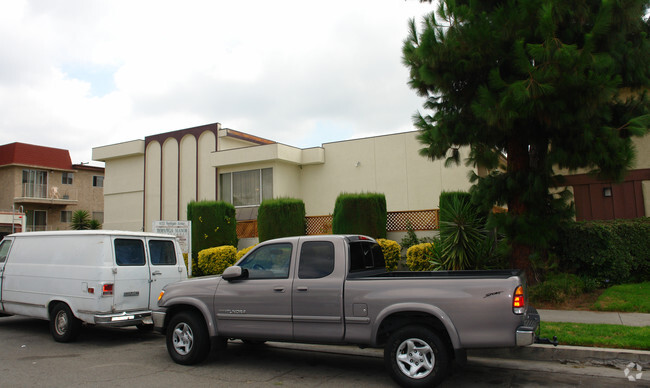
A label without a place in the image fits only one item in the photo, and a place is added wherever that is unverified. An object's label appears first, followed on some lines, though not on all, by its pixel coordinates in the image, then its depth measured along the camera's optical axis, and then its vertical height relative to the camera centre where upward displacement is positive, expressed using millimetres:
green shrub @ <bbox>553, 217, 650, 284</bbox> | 11539 -491
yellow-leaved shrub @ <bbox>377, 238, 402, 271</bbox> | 14102 -481
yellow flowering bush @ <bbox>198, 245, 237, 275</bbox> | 16828 -580
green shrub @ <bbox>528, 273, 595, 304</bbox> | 10555 -1265
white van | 8469 -548
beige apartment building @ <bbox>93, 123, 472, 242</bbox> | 19125 +2936
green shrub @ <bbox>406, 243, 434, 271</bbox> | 13234 -578
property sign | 13789 +413
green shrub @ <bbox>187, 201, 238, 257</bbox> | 17844 +654
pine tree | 8977 +2718
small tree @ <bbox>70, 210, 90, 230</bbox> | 35406 +1886
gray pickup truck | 5426 -866
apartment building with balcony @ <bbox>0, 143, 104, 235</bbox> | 38281 +4950
